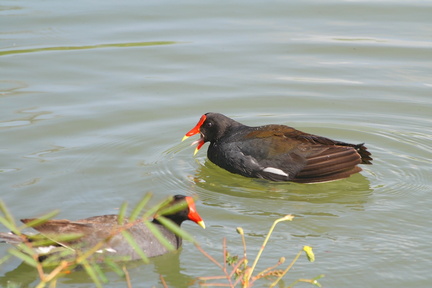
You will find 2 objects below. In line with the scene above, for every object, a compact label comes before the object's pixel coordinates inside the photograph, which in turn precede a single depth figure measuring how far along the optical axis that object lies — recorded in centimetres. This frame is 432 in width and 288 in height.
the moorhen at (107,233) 1183
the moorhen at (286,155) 1553
